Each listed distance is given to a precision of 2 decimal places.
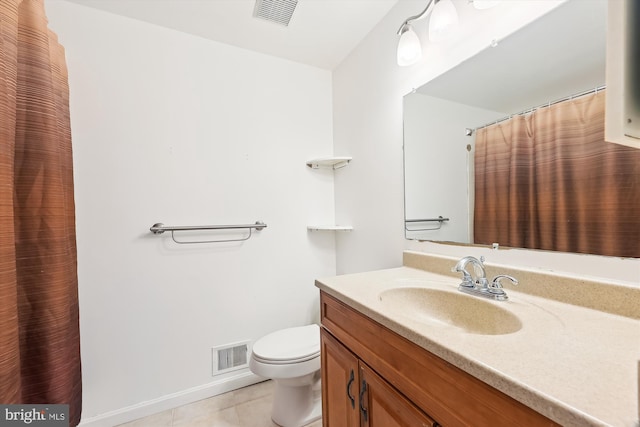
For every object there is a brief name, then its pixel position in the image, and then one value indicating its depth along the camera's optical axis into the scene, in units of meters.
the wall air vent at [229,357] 1.64
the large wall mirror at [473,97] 0.76
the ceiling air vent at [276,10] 1.38
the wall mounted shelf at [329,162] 1.82
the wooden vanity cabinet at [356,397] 0.65
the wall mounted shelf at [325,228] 1.77
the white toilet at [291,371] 1.27
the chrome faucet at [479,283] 0.82
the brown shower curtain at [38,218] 0.94
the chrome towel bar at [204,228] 1.50
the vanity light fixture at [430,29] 1.02
